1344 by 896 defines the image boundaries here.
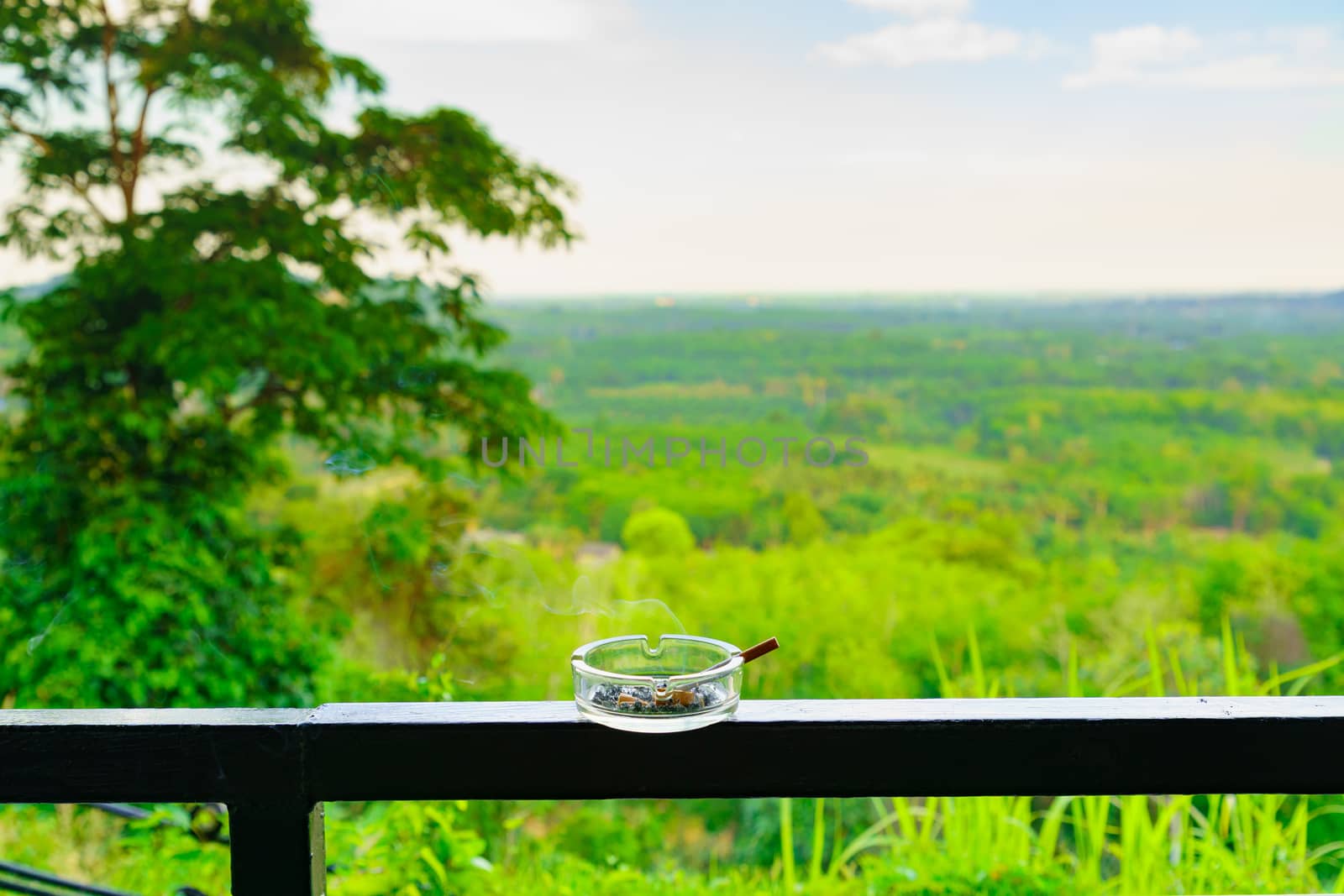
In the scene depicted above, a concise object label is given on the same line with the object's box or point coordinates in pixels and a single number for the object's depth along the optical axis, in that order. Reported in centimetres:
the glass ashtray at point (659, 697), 75
